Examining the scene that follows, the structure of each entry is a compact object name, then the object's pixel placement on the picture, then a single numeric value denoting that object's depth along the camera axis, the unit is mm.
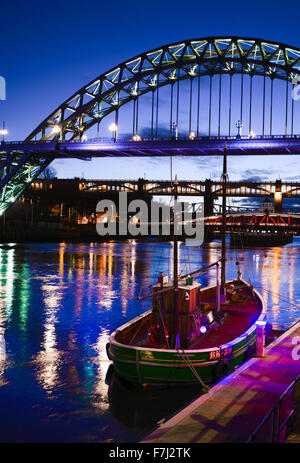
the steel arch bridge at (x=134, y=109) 57500
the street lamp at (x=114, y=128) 65350
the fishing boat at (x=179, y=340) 9969
